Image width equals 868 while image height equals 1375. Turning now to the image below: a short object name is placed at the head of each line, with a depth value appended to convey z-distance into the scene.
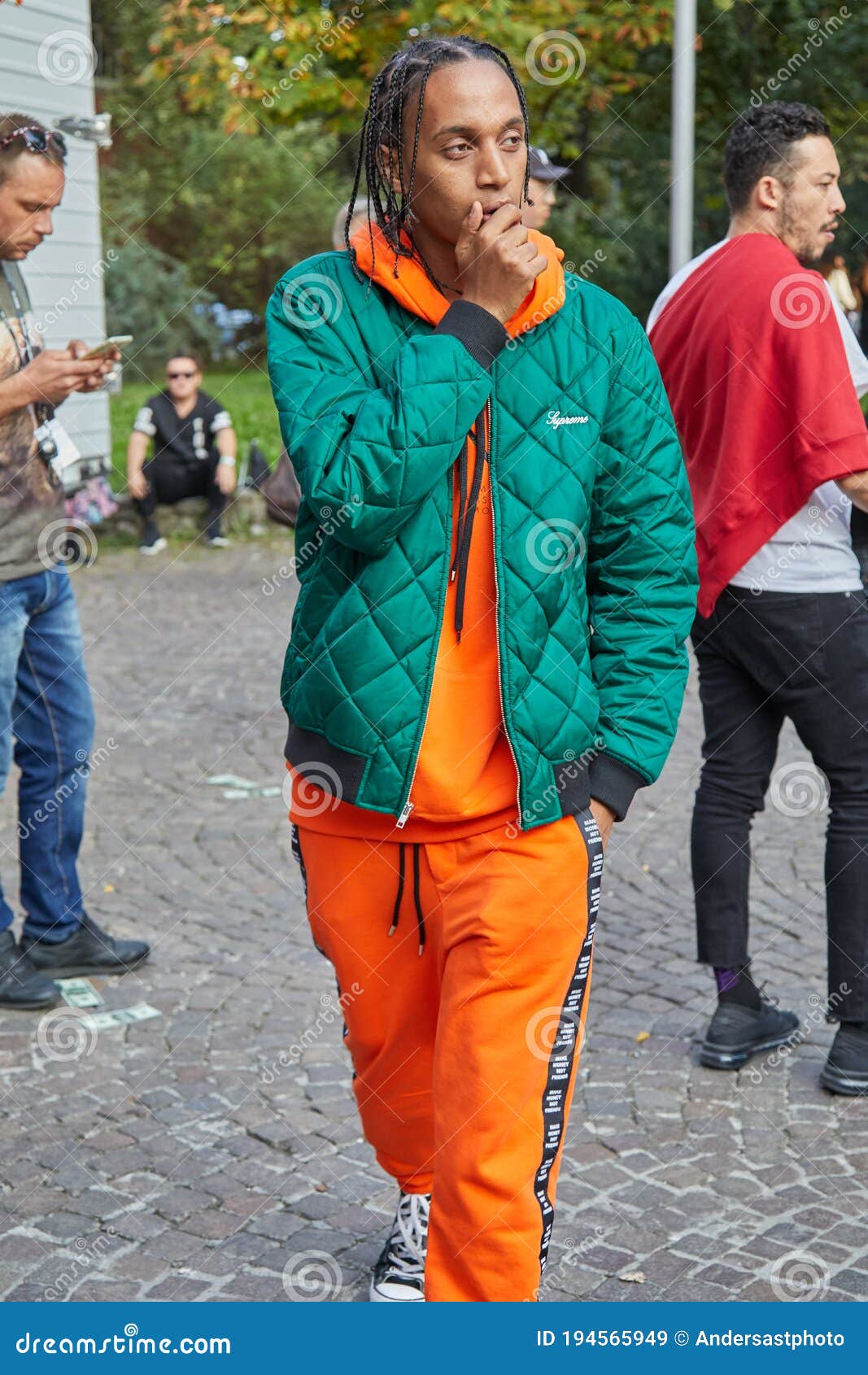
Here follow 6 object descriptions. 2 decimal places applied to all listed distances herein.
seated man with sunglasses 13.36
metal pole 11.91
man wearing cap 5.01
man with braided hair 2.27
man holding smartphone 4.27
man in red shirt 3.71
